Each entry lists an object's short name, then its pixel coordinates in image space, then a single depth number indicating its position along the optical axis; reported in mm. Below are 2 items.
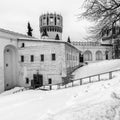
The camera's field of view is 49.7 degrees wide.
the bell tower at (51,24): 60000
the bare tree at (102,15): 13391
